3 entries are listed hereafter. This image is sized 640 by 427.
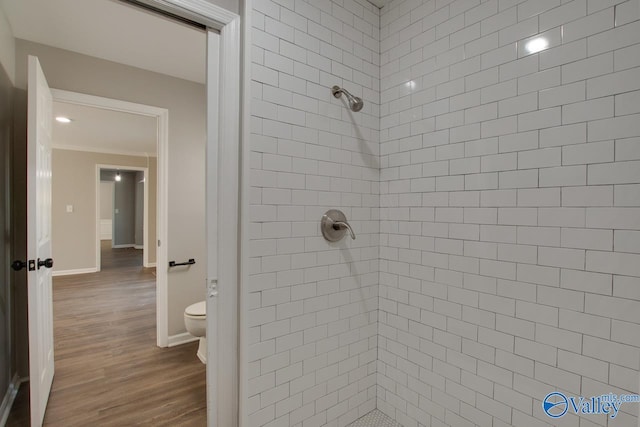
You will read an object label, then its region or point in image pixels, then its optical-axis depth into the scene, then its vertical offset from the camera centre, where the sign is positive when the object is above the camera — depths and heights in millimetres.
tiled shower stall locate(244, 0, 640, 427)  990 +1
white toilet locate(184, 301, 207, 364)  2404 -930
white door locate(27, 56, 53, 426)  1588 -205
